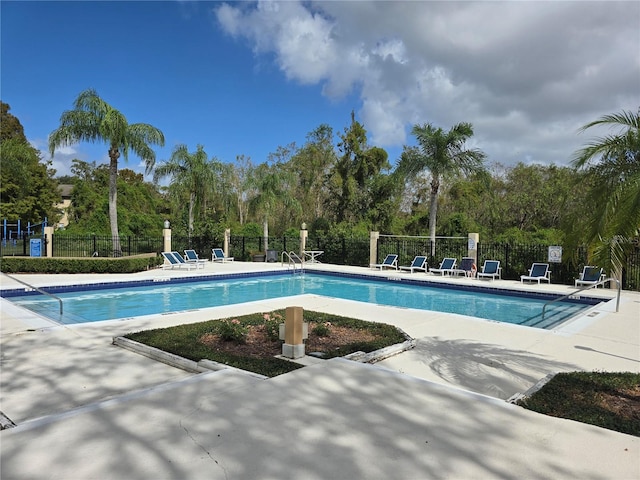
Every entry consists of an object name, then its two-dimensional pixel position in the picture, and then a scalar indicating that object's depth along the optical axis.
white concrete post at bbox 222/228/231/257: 22.87
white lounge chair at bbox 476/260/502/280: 15.49
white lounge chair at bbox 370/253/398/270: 18.49
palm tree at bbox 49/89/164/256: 17.23
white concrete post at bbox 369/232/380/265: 19.62
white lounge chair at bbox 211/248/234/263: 21.52
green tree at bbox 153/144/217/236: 23.20
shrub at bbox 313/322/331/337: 6.61
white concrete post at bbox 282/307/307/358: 5.18
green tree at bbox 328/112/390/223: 28.00
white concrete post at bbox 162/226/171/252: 19.97
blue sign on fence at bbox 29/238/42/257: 17.72
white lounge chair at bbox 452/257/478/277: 15.84
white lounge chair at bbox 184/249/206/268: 18.64
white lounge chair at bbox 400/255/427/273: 17.48
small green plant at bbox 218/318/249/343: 6.16
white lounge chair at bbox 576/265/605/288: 13.03
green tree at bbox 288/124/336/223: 31.59
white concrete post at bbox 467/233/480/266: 16.34
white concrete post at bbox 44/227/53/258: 17.61
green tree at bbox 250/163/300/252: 22.67
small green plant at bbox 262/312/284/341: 6.38
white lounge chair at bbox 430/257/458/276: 16.61
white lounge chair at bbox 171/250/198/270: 18.22
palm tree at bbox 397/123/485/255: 17.27
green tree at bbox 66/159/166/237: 28.61
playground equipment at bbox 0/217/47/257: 17.80
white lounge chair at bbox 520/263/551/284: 14.40
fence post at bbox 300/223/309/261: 21.84
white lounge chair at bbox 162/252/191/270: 18.10
